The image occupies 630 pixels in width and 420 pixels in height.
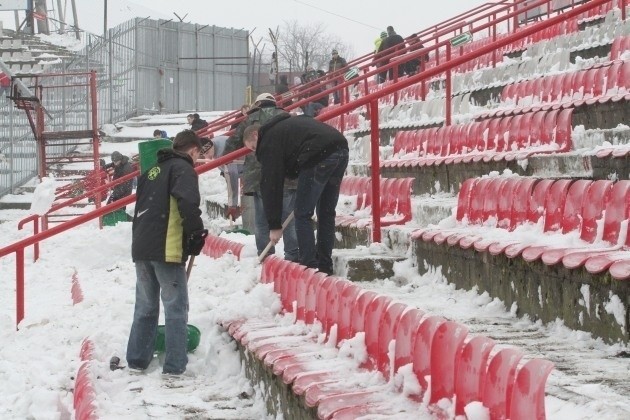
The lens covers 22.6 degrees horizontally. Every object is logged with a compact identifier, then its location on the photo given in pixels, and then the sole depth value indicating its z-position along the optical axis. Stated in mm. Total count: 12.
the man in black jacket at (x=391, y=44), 29621
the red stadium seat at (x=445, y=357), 5965
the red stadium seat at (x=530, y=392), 4887
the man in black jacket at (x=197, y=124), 26667
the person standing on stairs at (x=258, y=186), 12430
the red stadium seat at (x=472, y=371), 5577
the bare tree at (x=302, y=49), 122197
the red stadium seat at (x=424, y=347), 6325
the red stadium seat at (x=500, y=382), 5204
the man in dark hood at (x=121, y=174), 27326
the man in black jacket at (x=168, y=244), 9860
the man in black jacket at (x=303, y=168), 11258
